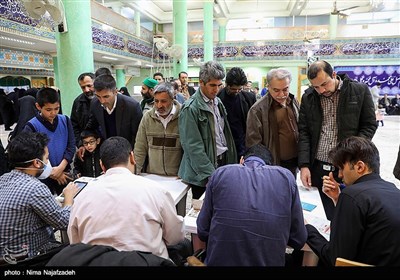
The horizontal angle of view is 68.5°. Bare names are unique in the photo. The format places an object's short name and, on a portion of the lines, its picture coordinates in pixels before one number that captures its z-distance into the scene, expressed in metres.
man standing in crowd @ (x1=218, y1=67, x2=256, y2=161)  2.78
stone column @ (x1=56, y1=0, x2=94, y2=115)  3.37
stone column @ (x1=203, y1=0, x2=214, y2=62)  11.28
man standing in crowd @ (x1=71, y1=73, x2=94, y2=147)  3.05
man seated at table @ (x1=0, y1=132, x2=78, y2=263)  1.53
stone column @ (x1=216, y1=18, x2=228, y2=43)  15.37
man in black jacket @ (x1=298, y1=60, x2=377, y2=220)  2.16
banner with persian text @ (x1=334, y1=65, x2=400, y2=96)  14.29
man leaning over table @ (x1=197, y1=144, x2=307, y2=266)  1.27
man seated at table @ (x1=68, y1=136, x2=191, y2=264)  1.25
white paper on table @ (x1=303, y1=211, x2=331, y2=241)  1.63
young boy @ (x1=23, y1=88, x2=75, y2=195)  2.47
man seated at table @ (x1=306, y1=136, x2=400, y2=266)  1.13
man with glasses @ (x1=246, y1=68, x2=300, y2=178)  2.31
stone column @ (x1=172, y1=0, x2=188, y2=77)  8.35
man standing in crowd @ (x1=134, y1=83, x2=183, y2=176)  2.39
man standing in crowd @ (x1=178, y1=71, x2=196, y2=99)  5.83
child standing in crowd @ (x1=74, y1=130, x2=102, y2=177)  2.69
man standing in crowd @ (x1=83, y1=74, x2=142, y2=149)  2.67
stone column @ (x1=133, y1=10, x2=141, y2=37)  14.12
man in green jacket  2.22
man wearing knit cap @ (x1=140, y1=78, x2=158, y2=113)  3.98
